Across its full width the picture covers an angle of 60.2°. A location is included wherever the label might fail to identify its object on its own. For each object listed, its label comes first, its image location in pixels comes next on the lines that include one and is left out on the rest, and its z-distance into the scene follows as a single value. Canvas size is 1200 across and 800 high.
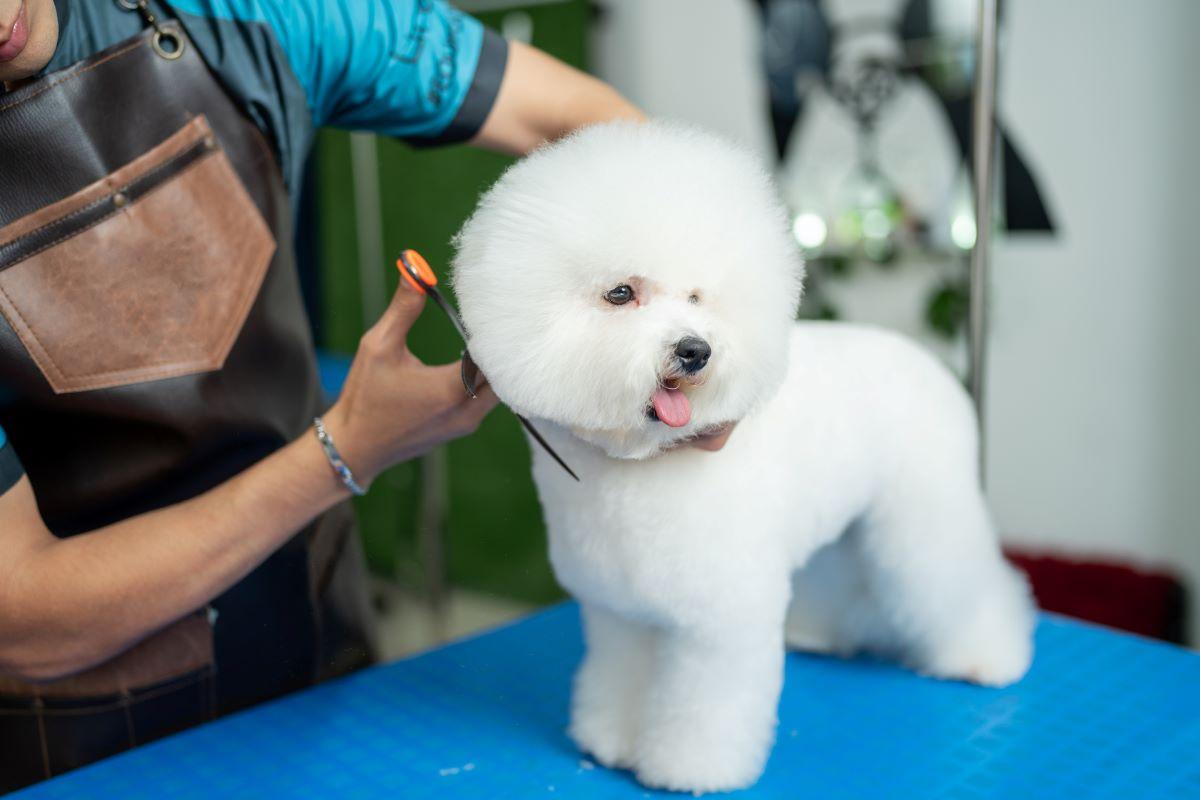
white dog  0.64
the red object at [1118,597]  2.00
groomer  0.75
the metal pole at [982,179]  0.98
